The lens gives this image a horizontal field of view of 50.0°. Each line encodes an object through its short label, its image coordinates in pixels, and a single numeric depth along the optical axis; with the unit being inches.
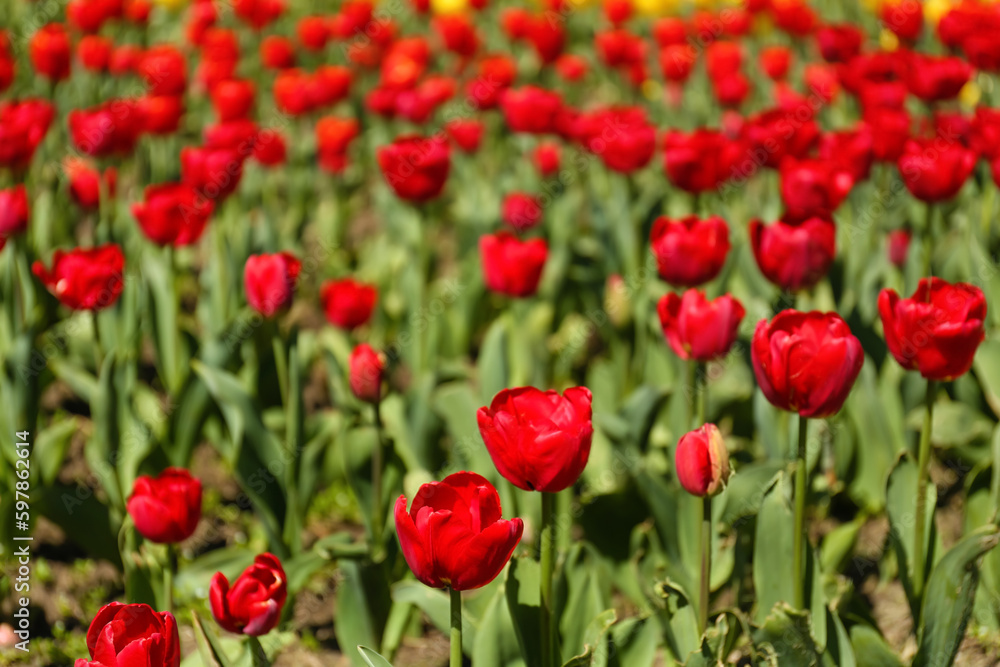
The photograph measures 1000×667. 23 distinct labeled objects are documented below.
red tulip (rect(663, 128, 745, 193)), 112.7
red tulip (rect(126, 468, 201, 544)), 68.3
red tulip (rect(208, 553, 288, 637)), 60.3
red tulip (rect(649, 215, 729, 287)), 87.1
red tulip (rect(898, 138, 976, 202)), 101.2
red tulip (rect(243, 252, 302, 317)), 88.4
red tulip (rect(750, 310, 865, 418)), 59.5
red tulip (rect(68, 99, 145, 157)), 129.7
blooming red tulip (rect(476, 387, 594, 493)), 54.7
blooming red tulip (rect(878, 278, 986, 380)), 63.7
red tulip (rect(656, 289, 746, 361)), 73.5
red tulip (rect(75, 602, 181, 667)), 51.1
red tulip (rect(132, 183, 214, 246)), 104.7
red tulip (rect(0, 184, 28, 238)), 105.0
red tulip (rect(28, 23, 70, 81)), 159.3
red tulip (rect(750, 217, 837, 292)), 84.1
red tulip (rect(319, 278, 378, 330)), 100.8
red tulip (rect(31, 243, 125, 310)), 88.3
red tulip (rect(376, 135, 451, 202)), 114.0
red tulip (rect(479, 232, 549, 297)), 99.4
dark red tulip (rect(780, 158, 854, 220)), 101.0
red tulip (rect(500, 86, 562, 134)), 153.0
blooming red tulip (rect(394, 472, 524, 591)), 52.1
